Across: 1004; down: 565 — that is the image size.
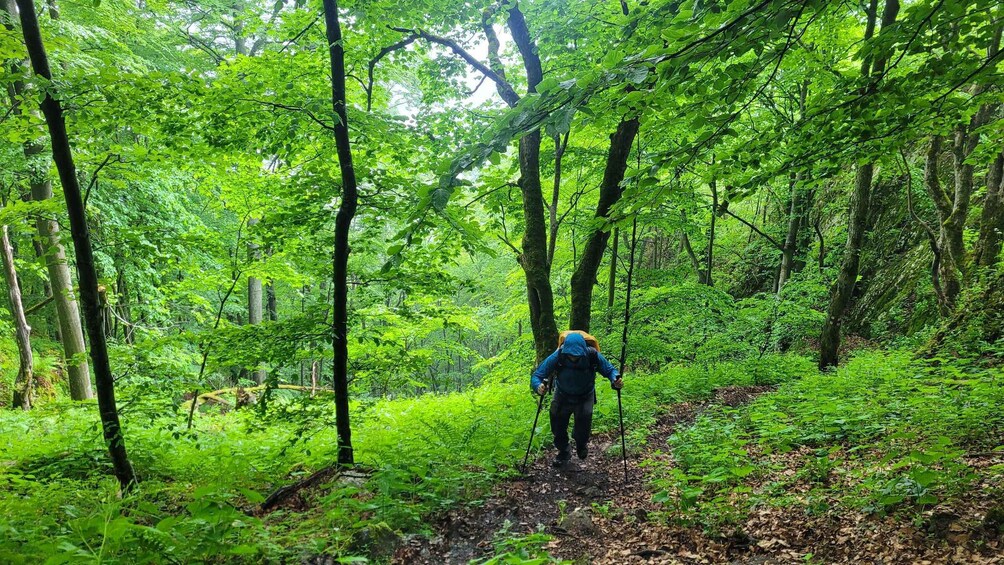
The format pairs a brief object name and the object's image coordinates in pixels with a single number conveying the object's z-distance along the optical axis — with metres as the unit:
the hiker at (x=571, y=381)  6.23
